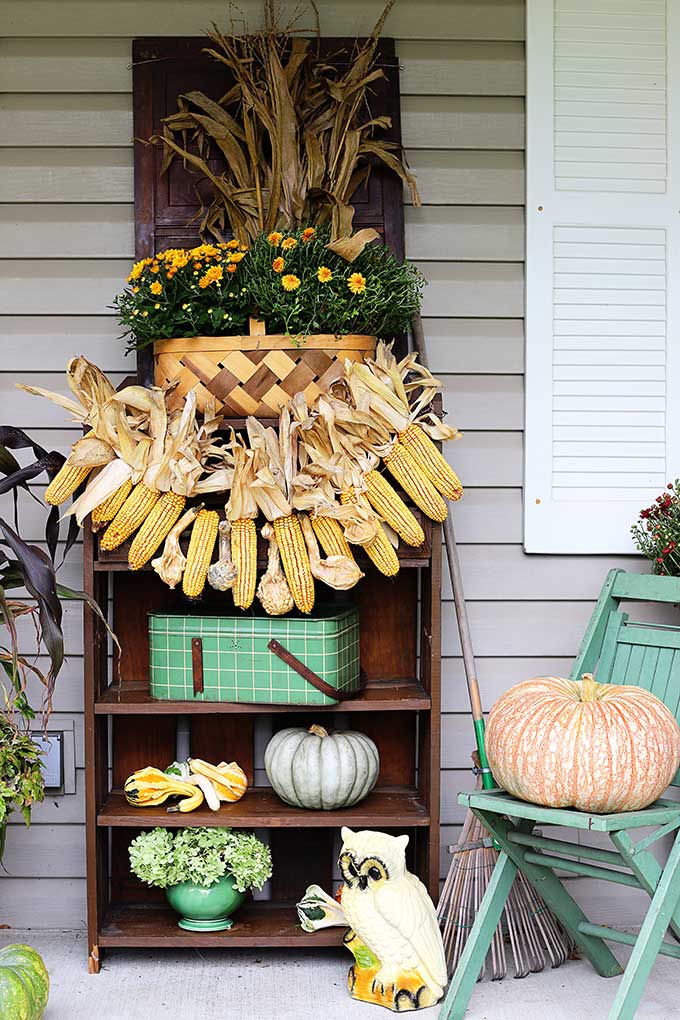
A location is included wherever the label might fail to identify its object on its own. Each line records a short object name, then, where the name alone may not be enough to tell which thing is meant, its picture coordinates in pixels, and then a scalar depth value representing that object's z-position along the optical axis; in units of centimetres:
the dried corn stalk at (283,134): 282
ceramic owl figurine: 244
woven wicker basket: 260
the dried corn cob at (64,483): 255
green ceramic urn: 263
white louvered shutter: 297
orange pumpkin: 221
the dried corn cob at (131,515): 251
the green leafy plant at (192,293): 260
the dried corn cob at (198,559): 250
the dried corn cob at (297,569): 250
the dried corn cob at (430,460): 254
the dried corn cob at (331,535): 250
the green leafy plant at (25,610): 238
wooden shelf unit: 261
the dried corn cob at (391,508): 252
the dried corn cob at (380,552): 251
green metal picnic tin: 257
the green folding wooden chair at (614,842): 220
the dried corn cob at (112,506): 252
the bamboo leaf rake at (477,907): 264
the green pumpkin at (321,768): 260
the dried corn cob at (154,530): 251
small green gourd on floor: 222
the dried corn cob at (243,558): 249
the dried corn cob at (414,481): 253
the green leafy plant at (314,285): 258
